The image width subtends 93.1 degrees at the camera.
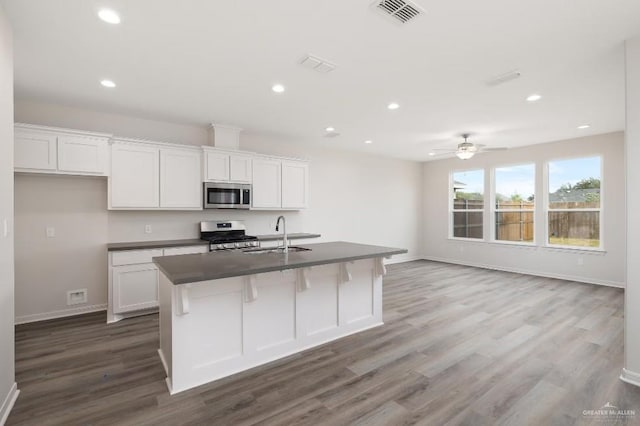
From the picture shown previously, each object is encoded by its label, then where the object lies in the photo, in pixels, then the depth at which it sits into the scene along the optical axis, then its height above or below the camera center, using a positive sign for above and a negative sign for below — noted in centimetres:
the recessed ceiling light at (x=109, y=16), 211 +140
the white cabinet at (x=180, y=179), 432 +49
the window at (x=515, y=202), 649 +19
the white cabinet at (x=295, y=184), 548 +51
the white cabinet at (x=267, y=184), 513 +49
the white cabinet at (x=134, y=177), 398 +49
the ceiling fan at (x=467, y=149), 518 +106
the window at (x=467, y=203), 742 +20
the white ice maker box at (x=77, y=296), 400 -112
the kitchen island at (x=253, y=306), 233 -86
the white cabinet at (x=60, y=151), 344 +74
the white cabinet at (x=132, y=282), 378 -89
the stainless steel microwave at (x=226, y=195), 464 +26
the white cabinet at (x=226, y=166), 462 +73
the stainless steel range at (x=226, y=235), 450 -38
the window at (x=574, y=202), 567 +17
